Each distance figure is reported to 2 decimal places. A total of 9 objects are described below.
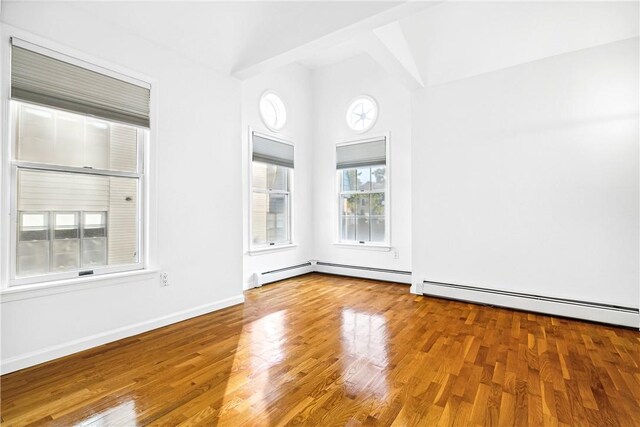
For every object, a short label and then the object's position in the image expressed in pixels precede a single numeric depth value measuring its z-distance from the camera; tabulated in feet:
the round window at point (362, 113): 17.48
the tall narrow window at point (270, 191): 16.07
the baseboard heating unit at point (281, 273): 15.67
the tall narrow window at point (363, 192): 17.22
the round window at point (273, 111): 16.57
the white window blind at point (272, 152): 15.94
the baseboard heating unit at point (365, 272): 16.42
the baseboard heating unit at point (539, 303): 10.38
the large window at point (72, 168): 7.70
